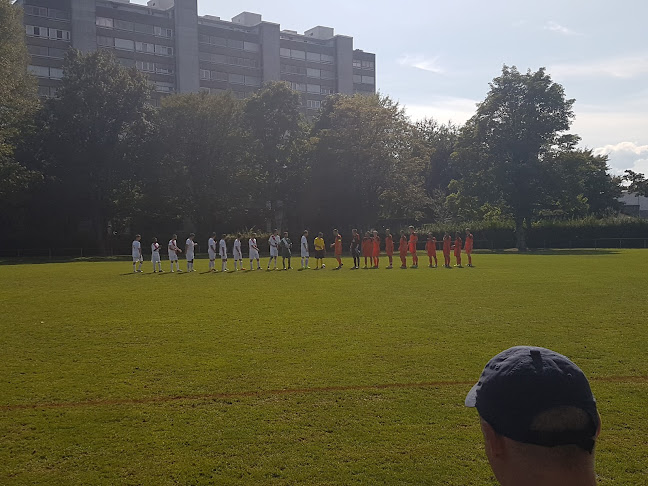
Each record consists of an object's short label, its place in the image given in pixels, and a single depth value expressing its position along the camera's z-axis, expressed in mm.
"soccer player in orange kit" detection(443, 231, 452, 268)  33219
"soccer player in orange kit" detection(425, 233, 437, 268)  34812
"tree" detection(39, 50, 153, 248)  57875
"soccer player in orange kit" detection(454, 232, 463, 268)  33391
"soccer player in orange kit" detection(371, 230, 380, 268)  33425
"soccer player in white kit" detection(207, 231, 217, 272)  32312
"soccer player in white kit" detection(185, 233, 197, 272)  32281
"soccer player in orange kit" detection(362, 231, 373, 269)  33562
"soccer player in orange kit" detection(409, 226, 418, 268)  33938
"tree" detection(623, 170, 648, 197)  88188
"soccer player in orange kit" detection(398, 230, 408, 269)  34338
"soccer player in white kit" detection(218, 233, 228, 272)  32806
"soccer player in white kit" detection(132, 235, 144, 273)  30938
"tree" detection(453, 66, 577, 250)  61781
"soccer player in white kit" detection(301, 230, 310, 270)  34588
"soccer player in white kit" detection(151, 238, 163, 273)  31109
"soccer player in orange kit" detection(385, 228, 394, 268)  34656
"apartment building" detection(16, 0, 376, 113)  80000
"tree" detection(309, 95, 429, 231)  62375
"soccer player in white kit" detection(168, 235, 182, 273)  31348
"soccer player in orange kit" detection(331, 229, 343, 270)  33003
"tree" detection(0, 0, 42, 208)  49362
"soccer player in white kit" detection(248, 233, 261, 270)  33719
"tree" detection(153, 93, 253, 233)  60781
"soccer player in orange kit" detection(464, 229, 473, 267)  35406
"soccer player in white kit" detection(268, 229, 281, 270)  33844
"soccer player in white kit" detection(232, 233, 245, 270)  34719
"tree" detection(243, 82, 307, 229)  65938
